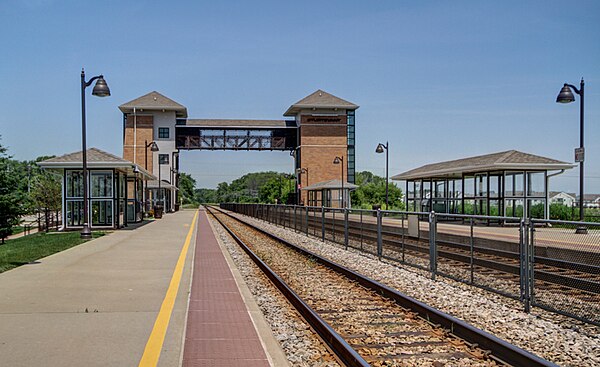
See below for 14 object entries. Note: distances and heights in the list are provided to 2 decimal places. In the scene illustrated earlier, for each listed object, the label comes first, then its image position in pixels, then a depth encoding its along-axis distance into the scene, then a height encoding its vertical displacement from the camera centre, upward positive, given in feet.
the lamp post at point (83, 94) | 72.69 +12.27
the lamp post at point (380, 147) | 155.22 +11.61
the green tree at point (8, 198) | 78.79 -0.52
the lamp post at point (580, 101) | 77.15 +11.74
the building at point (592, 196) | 586.08 -5.90
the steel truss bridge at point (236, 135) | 273.54 +28.13
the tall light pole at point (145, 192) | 180.41 +0.37
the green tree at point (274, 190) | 321.01 +1.12
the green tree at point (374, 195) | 290.60 -1.71
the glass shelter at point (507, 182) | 95.14 +1.50
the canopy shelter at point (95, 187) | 92.53 +1.05
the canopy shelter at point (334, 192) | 189.88 -0.05
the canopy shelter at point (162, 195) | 206.90 -0.71
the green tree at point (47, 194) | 142.00 -0.05
